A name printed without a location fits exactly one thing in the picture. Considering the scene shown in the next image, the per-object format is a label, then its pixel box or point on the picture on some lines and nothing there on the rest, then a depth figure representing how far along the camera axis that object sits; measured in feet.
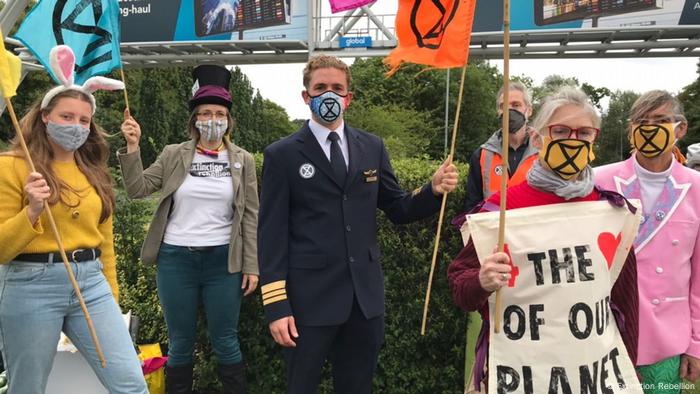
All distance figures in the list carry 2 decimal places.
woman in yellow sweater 8.87
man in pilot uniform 8.71
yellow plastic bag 13.07
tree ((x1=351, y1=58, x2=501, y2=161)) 93.61
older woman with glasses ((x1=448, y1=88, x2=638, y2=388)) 6.89
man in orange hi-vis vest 11.39
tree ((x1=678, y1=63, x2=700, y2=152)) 122.62
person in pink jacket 8.33
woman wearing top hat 11.94
